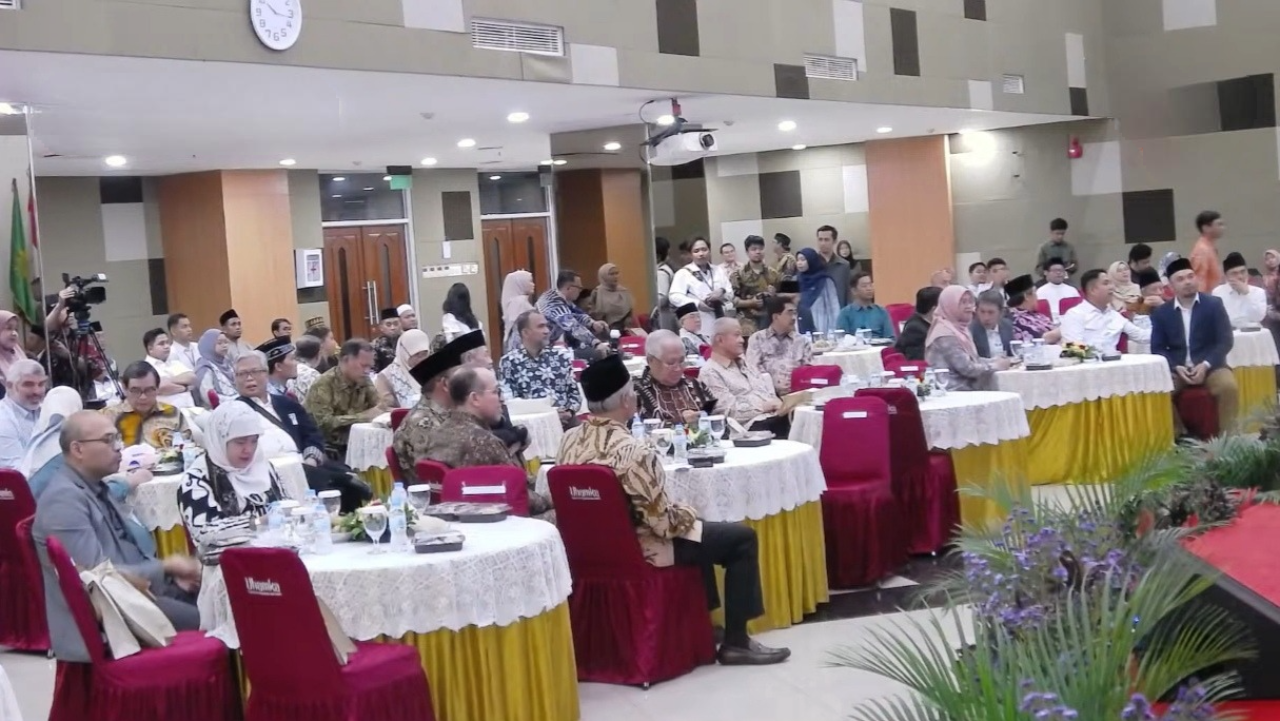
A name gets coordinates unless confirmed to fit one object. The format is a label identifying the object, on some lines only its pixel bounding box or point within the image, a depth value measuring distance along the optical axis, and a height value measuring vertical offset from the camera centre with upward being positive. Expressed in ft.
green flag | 29.68 +1.43
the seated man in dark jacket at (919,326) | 33.86 -1.18
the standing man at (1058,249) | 59.00 +0.67
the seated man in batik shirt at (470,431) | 20.97 -1.77
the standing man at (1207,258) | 46.16 -0.10
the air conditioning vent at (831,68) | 45.16 +6.73
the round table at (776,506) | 20.79 -3.18
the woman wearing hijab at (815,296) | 49.03 -0.46
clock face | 29.17 +6.10
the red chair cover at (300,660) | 14.34 -3.47
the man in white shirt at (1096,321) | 35.58 -1.44
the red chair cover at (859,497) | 23.71 -3.54
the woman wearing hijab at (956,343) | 29.66 -1.43
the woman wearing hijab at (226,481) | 17.58 -1.90
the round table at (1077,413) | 32.17 -3.33
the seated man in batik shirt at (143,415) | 25.57 -1.46
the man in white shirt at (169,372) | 32.71 -1.07
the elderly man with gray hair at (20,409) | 24.73 -1.17
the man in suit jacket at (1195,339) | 34.35 -1.99
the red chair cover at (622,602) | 18.89 -4.07
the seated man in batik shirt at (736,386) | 28.12 -1.90
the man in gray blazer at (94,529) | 16.99 -2.27
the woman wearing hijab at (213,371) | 35.12 -1.09
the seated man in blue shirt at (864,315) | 44.45 -1.09
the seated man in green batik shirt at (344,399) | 30.96 -1.75
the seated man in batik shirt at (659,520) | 18.58 -2.93
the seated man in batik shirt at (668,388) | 24.92 -1.69
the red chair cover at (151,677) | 15.62 -3.74
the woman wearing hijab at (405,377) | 32.42 -1.42
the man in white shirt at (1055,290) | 45.16 -0.77
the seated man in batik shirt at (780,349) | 32.65 -1.43
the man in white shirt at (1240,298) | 40.06 -1.29
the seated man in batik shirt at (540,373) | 30.76 -1.48
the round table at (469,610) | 15.20 -3.20
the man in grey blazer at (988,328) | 33.09 -1.30
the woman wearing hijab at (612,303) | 46.42 -0.18
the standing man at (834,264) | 54.08 +0.64
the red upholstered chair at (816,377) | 29.60 -1.92
